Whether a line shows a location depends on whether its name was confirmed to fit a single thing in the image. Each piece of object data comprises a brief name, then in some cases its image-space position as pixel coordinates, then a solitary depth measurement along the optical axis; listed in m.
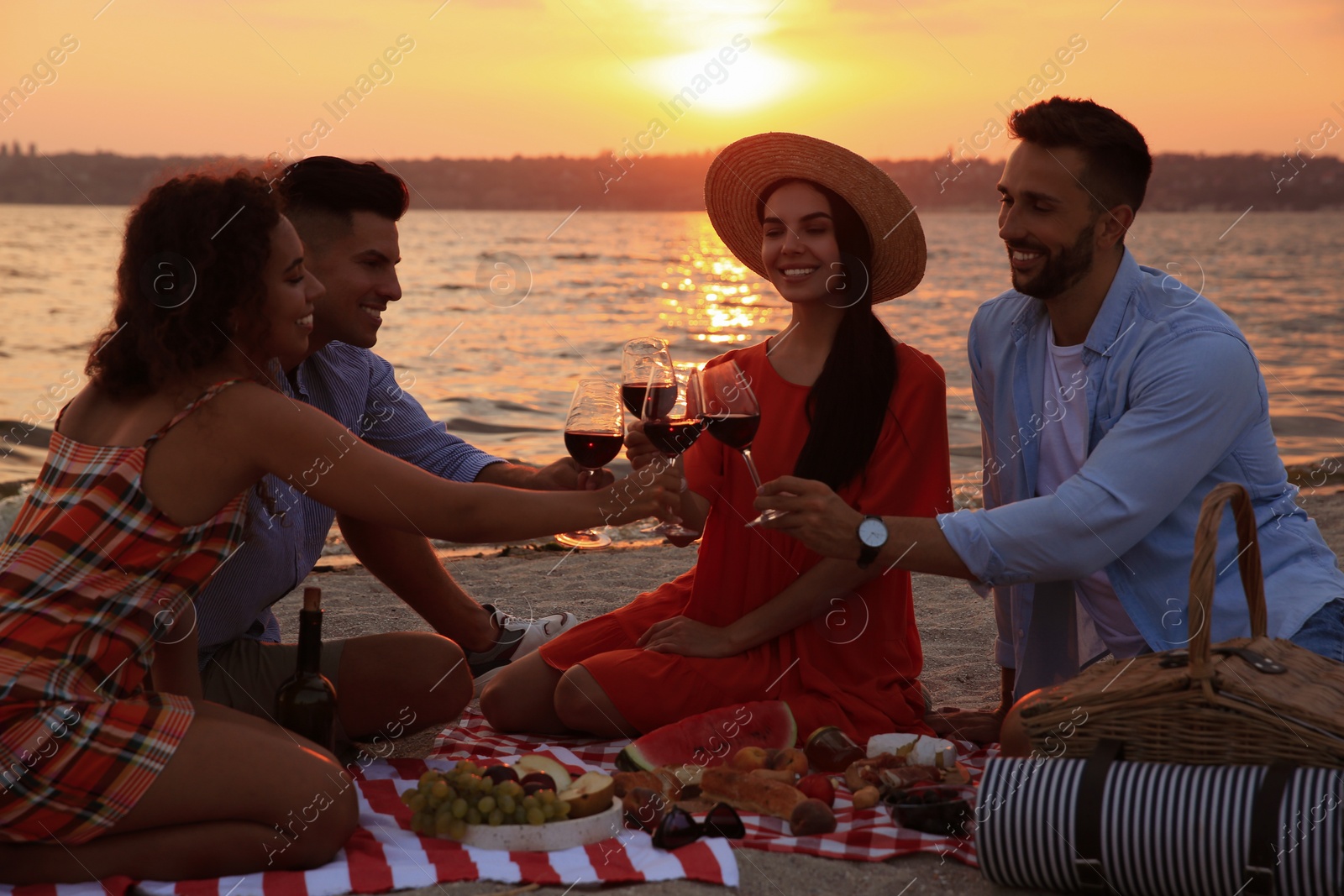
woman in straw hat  4.43
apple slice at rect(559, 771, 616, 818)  3.40
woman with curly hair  2.96
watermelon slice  4.11
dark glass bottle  3.62
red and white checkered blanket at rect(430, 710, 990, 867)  3.36
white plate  3.31
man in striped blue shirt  4.09
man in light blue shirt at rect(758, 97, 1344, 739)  3.71
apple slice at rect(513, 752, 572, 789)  3.61
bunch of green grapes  3.32
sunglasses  3.33
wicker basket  2.88
